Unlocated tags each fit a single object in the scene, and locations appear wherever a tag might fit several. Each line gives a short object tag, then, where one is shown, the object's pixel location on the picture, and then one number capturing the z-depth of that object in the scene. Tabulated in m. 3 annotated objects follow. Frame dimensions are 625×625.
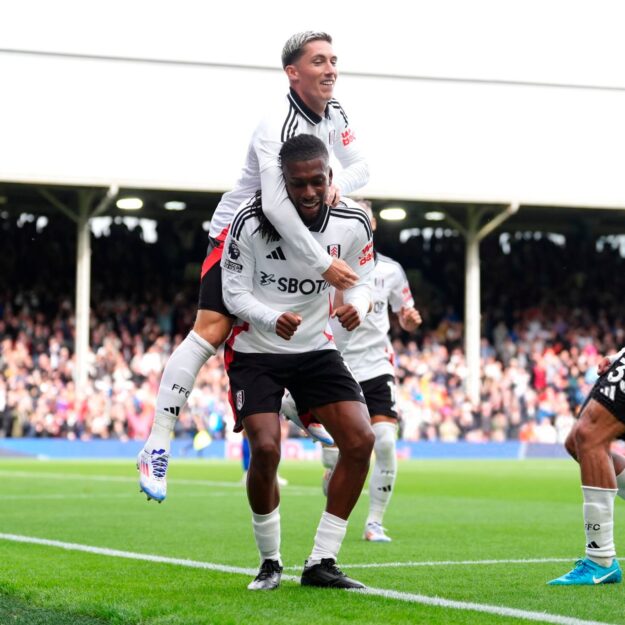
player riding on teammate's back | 6.79
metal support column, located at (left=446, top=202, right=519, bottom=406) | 32.79
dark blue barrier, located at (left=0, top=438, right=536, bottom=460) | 27.17
